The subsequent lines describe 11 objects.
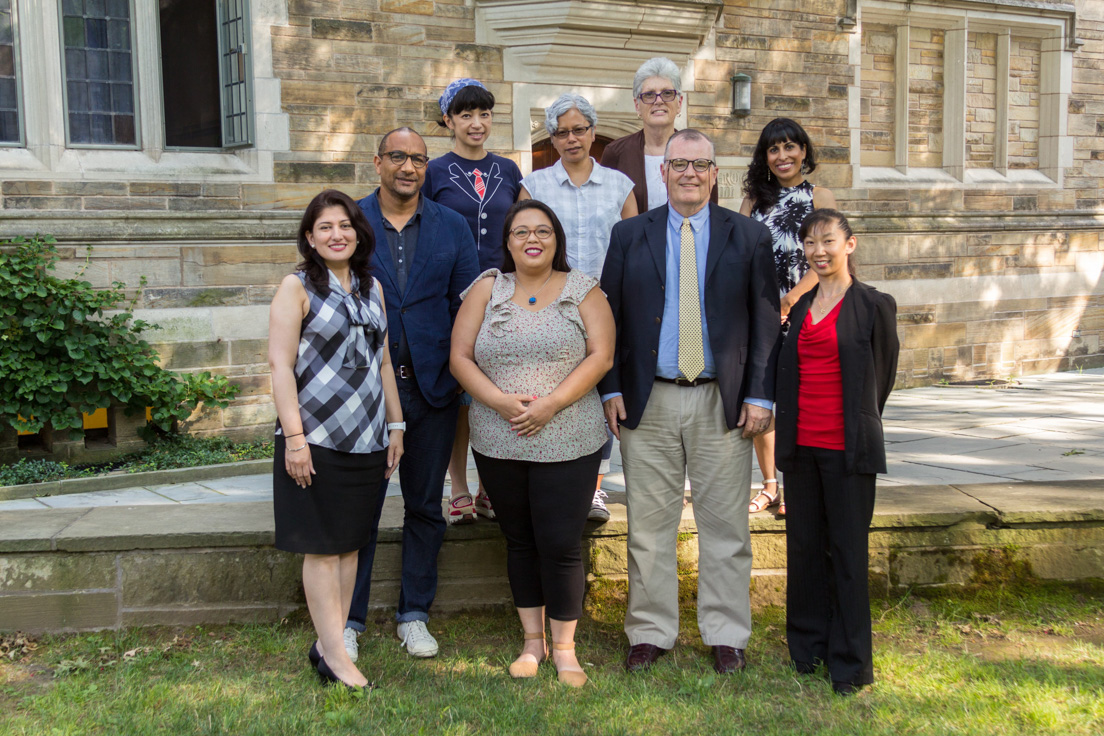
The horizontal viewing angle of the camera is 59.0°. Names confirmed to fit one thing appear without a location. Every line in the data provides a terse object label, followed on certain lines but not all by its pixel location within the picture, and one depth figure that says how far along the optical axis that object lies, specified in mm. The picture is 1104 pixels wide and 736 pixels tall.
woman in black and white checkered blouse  3047
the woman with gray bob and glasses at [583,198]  3775
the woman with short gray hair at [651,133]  3863
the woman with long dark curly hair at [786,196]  3885
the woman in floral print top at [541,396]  3238
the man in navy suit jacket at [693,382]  3336
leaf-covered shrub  5910
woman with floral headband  3781
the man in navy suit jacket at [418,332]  3500
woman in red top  3166
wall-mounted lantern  8258
